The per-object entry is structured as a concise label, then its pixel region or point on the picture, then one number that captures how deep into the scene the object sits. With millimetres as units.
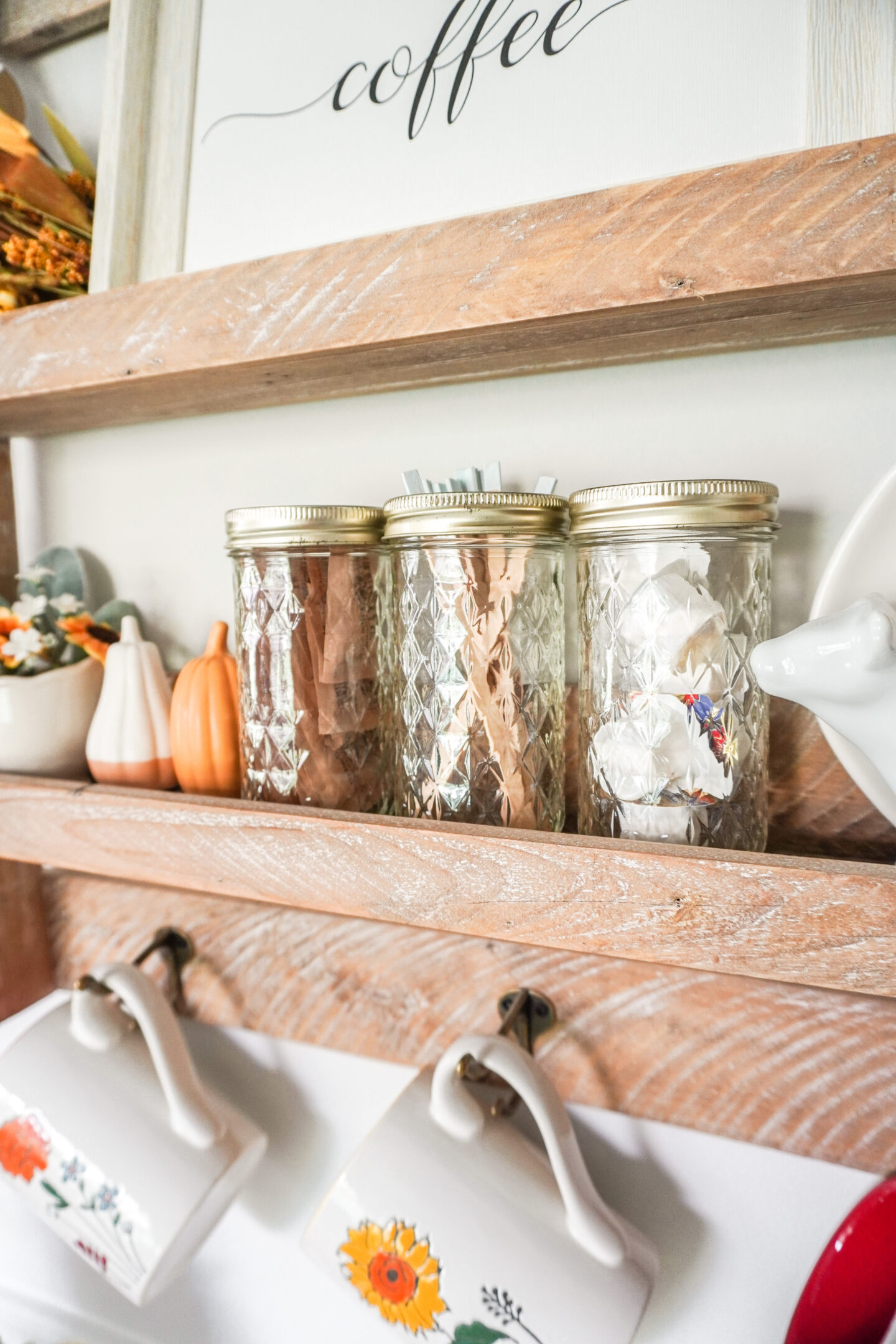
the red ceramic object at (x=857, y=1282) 481
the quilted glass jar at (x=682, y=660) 431
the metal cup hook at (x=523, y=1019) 589
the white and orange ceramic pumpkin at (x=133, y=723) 605
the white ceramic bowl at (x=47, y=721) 609
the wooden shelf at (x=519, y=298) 366
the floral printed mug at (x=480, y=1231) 463
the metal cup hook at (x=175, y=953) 715
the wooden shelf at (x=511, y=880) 380
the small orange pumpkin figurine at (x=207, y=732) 587
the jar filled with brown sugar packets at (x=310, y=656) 523
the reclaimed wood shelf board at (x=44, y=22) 704
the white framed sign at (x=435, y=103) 435
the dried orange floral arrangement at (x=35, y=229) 607
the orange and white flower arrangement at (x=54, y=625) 622
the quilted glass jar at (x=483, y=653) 469
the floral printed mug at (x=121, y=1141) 539
